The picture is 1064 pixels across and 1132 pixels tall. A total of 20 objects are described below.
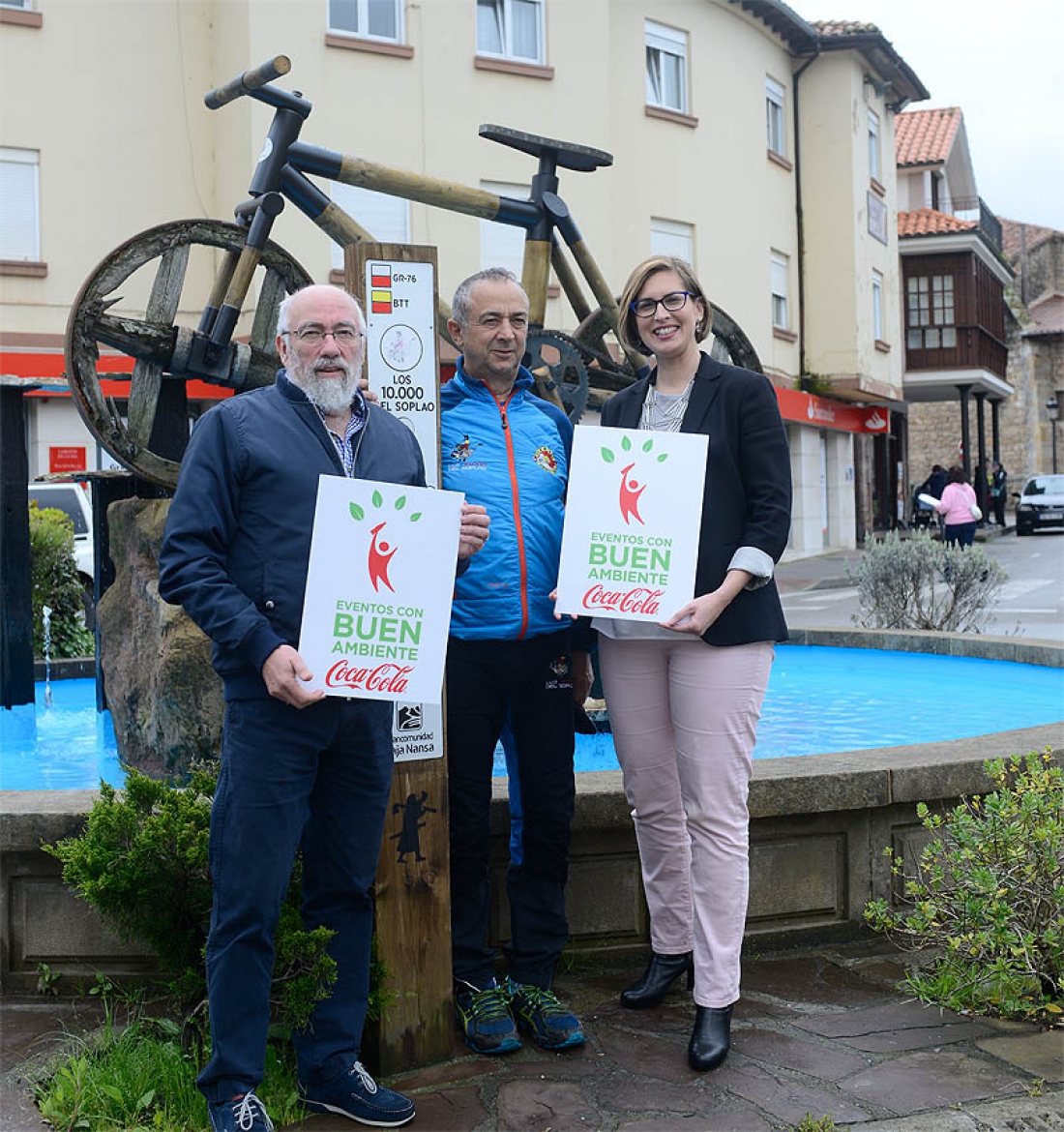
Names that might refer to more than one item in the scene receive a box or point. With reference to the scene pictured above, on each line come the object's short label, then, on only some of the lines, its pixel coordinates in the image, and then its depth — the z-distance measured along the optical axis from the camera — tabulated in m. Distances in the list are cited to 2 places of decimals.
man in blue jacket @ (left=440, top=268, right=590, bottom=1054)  3.70
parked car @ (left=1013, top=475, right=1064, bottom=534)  36.66
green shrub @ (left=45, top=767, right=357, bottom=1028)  3.25
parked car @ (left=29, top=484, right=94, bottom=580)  17.16
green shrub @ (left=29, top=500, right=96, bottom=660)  10.88
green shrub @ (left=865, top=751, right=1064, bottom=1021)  3.72
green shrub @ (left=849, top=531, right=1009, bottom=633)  11.40
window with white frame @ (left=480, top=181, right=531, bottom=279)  19.62
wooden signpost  3.57
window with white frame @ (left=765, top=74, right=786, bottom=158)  26.75
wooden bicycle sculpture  6.39
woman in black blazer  3.66
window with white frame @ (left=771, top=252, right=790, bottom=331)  27.02
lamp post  55.50
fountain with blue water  6.80
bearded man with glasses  3.01
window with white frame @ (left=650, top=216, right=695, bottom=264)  22.41
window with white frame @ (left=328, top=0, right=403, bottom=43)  18.72
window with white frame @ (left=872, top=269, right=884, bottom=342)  30.64
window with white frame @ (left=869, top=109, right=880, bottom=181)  30.28
